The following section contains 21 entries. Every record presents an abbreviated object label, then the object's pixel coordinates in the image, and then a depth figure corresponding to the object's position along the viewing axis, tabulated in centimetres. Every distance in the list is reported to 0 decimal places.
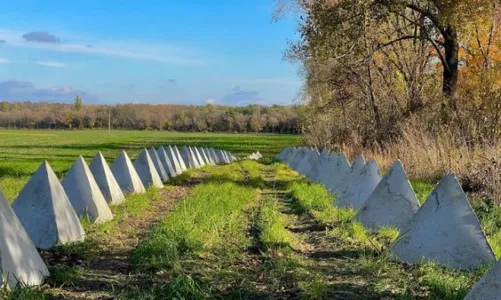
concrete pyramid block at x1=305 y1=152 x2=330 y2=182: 1456
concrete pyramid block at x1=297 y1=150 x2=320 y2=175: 1792
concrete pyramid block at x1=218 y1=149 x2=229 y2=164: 3134
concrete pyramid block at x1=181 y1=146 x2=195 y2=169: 2161
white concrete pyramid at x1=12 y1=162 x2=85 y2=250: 628
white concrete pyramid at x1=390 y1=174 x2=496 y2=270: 563
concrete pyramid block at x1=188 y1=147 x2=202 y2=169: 2228
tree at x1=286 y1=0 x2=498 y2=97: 1888
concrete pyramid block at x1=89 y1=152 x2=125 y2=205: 958
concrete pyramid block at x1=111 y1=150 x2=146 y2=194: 1121
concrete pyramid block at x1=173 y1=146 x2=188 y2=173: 1883
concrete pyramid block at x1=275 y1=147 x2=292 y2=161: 3322
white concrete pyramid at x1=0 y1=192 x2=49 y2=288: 452
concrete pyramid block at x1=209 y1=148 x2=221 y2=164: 2967
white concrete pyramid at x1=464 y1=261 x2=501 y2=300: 386
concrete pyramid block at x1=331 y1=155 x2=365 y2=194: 1013
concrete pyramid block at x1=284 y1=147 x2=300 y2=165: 2710
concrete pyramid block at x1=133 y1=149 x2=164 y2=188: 1302
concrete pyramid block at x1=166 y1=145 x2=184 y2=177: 1751
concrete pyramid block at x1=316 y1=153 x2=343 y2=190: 1246
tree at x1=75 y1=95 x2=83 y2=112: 14212
